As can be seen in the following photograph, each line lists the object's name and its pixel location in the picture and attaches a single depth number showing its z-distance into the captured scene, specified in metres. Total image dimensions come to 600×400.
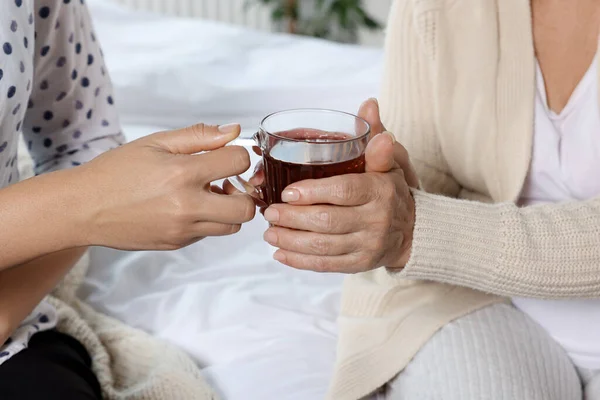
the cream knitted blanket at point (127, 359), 1.05
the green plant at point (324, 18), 3.50
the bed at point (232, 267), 1.18
